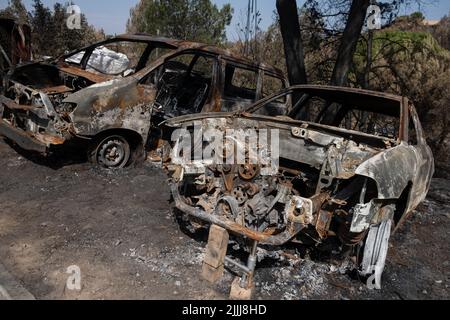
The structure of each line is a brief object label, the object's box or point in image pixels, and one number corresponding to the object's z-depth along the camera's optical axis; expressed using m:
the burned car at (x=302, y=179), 3.26
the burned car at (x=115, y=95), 5.03
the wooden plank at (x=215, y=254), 3.28
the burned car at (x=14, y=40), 8.32
